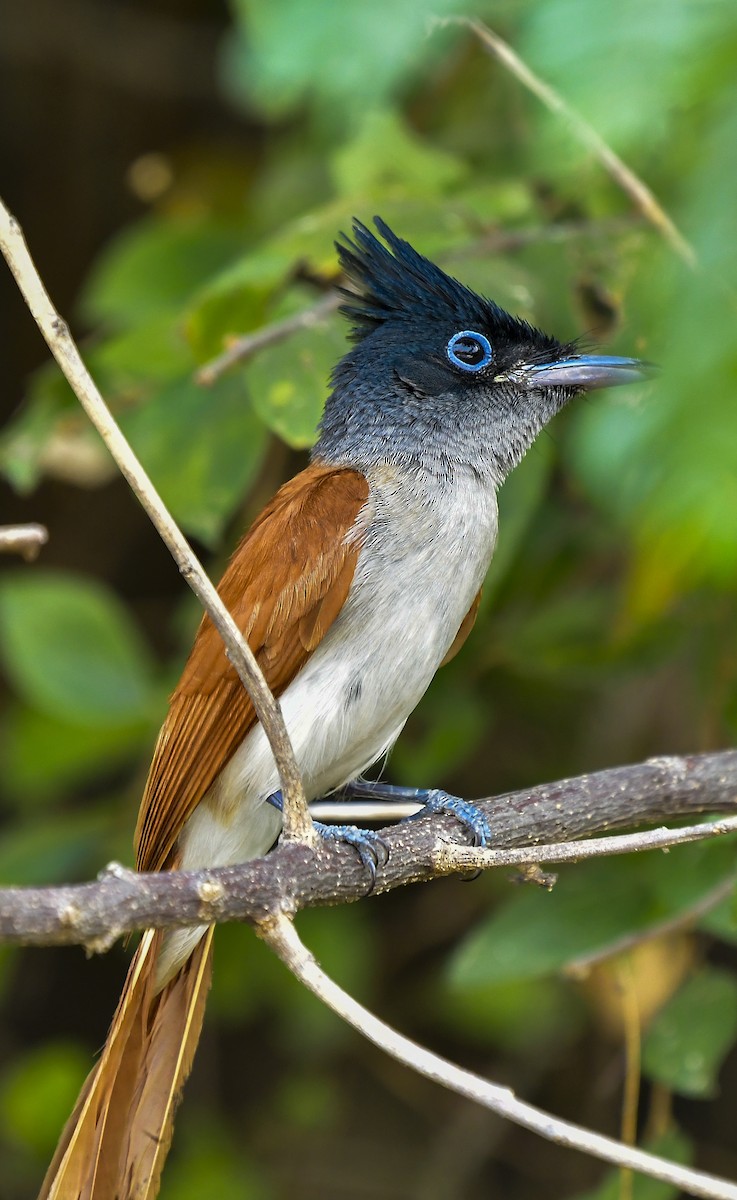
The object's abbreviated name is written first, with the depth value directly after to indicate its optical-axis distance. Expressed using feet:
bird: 14.16
